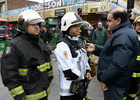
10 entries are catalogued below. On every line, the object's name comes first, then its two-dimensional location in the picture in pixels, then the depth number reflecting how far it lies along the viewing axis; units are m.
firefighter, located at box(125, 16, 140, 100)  2.95
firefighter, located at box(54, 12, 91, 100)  1.87
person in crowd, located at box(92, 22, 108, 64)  6.51
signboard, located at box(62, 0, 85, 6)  14.73
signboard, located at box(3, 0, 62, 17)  16.85
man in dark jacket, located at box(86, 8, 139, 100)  1.70
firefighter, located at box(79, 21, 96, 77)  3.02
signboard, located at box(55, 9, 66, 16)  15.91
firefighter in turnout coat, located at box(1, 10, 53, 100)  1.62
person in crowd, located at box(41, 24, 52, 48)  6.89
